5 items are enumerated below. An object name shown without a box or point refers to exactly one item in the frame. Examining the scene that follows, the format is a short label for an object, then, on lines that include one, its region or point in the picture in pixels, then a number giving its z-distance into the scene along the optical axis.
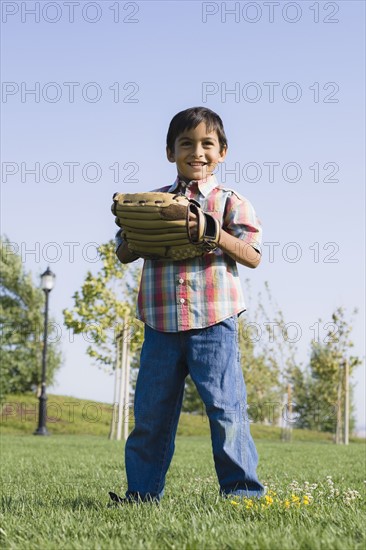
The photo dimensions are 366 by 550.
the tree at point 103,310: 18.73
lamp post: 21.91
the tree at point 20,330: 34.56
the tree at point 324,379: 26.12
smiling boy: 3.80
